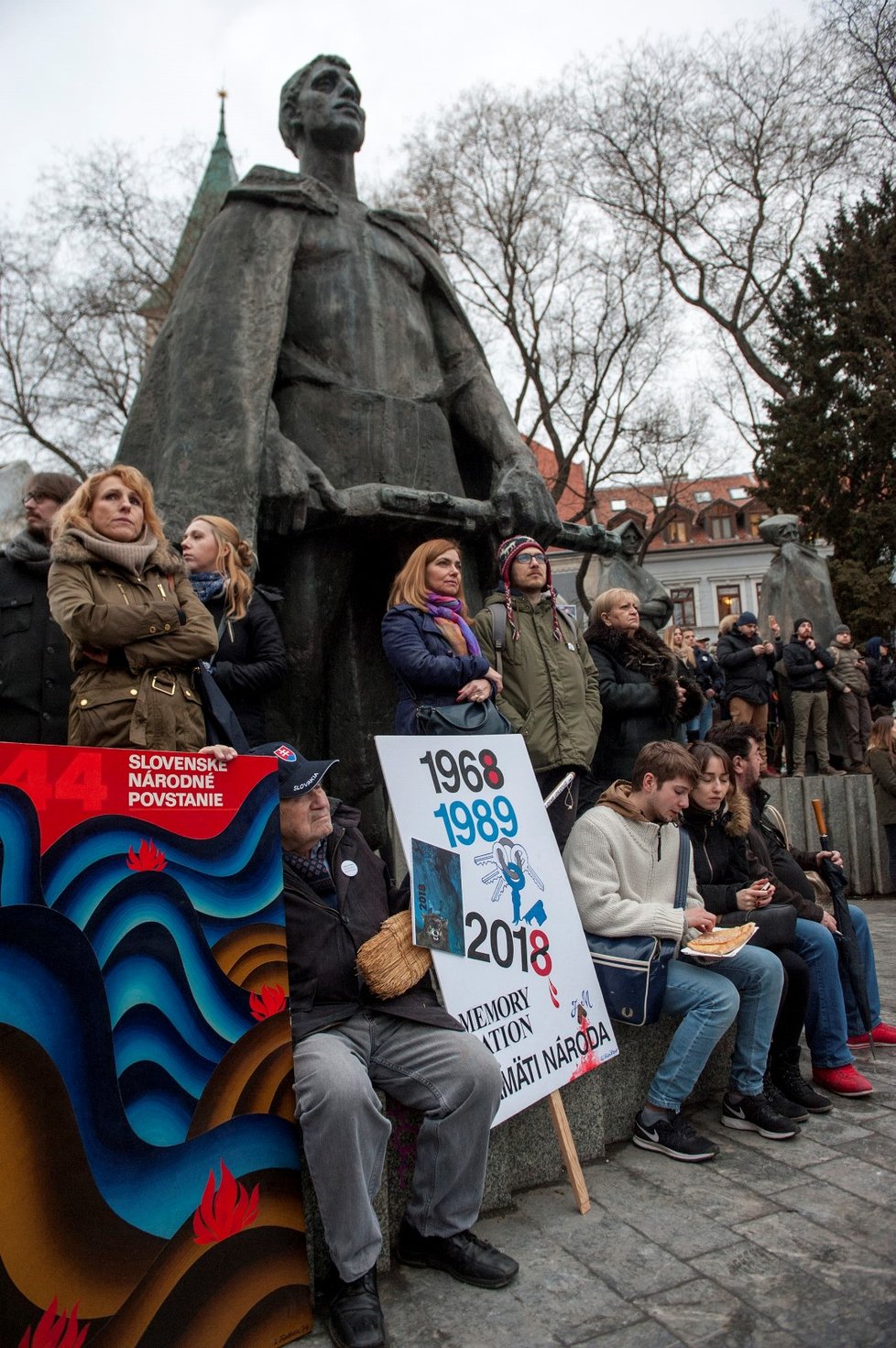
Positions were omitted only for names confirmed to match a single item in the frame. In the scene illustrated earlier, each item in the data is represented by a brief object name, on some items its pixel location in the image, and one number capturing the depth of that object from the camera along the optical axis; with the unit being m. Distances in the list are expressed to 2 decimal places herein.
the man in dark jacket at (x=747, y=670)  10.14
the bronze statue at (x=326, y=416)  4.40
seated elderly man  2.50
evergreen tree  22.56
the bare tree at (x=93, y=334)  19.50
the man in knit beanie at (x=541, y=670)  4.22
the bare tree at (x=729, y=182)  19.36
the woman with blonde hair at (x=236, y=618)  3.88
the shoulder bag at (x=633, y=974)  3.52
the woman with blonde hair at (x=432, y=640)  3.88
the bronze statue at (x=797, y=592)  13.81
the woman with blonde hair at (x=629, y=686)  4.89
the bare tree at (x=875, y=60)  17.73
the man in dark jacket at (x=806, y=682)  10.96
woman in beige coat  3.04
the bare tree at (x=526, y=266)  20.73
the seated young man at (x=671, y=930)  3.57
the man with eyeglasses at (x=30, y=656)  3.68
